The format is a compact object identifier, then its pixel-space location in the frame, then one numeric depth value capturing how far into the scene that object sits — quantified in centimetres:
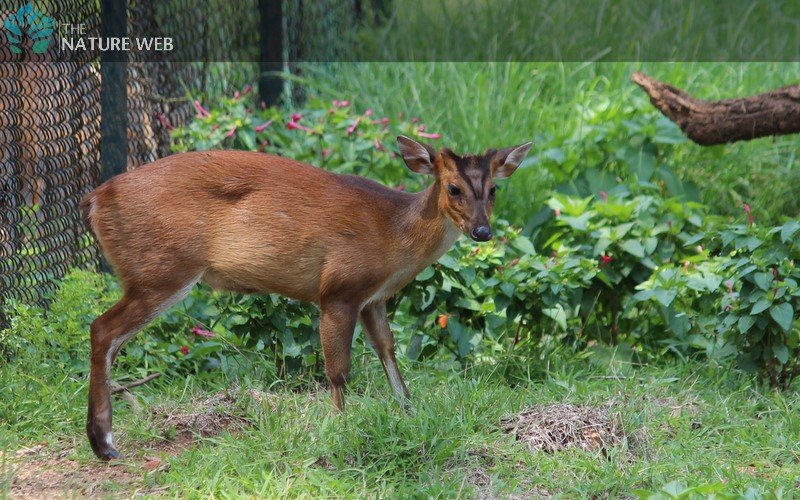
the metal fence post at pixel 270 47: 1662
